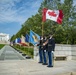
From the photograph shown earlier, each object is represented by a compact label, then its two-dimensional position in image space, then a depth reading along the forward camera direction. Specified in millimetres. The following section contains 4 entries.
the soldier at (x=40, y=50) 5171
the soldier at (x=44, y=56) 4867
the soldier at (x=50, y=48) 4490
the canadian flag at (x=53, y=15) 5343
